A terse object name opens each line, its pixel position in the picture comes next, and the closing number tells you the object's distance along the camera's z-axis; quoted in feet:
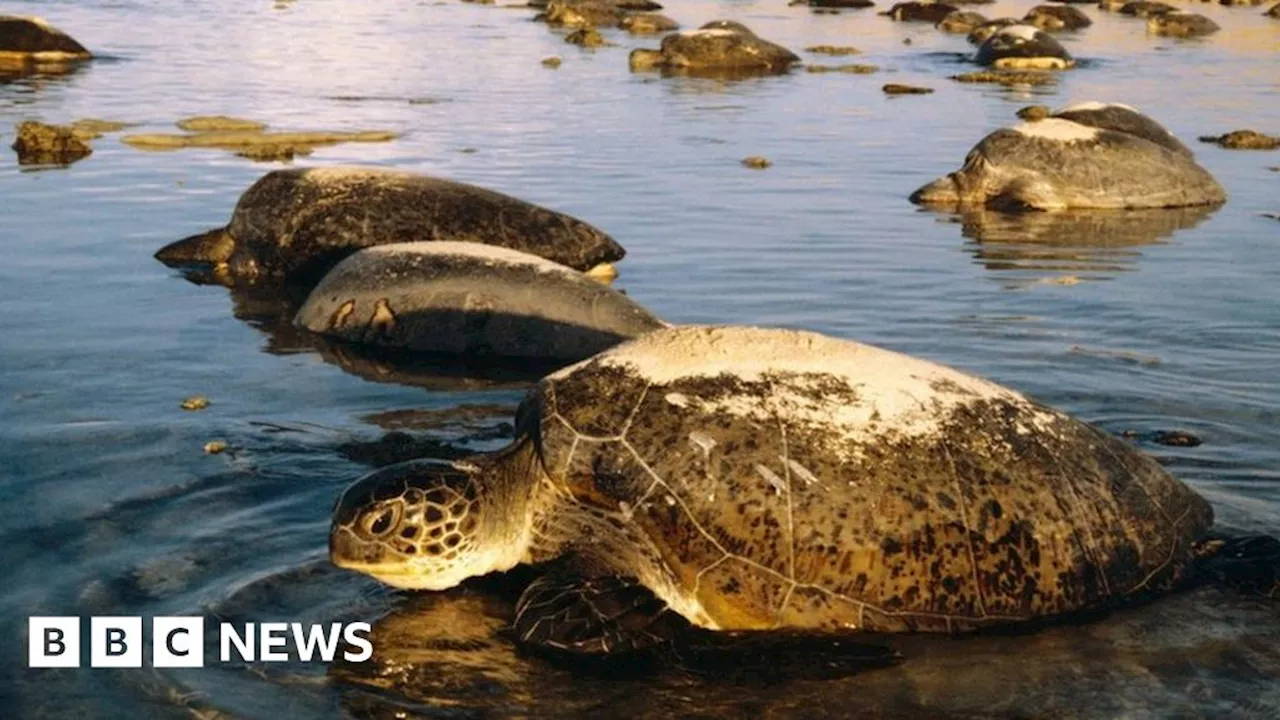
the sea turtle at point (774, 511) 19.25
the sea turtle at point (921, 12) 154.71
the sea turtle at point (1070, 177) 53.31
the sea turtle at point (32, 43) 92.22
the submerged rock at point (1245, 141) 66.33
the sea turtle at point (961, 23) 141.18
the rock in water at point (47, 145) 57.00
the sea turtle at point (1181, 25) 135.54
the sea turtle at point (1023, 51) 105.91
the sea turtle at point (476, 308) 32.76
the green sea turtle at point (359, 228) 39.99
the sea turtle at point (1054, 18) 141.59
